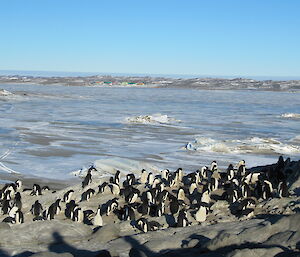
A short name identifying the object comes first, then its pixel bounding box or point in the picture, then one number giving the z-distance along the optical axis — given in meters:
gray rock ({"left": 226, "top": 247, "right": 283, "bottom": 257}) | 7.57
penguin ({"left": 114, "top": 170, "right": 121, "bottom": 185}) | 17.02
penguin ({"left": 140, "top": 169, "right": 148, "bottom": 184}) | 17.89
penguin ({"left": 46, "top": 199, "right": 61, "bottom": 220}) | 14.11
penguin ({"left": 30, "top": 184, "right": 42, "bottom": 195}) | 17.33
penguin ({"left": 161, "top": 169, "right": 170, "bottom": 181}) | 17.86
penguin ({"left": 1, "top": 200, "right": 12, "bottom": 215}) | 15.25
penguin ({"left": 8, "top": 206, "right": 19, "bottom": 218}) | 14.56
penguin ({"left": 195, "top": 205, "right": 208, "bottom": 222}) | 12.39
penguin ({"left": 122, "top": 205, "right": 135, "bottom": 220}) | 13.02
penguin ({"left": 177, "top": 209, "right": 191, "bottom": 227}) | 11.71
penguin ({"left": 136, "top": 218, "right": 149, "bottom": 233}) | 11.70
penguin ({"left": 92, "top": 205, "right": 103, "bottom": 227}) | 12.79
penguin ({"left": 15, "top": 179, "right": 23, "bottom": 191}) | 18.59
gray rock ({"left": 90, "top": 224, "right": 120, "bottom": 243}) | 10.71
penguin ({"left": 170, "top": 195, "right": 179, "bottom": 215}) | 12.97
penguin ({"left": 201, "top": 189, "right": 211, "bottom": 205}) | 13.61
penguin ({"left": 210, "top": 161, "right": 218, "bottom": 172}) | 18.58
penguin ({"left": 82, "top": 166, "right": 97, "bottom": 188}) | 17.33
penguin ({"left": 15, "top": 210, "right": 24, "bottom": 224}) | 13.79
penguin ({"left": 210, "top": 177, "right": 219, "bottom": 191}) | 15.26
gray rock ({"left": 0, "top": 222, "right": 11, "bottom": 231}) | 11.36
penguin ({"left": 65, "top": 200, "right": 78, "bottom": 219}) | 13.81
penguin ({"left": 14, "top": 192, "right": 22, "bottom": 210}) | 15.53
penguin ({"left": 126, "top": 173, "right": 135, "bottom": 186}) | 17.32
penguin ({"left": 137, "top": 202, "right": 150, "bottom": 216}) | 13.32
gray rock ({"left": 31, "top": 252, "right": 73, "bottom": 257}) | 8.29
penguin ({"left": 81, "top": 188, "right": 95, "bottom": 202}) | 16.02
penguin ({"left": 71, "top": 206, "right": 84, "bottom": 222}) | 13.46
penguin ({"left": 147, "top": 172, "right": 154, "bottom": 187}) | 16.96
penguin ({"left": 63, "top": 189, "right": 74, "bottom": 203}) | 15.96
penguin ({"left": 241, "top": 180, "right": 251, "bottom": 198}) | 13.45
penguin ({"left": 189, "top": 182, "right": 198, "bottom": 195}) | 15.43
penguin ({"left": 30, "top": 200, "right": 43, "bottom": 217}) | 14.74
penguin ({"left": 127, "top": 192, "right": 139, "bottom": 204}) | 14.69
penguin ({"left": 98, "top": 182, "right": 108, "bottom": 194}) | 16.25
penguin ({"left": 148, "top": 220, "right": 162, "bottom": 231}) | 11.77
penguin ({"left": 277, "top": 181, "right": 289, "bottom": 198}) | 12.77
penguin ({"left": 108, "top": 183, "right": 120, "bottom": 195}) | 15.86
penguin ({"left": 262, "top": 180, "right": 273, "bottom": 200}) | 13.27
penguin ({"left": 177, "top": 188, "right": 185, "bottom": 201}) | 14.87
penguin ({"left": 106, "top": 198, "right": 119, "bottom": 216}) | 13.88
